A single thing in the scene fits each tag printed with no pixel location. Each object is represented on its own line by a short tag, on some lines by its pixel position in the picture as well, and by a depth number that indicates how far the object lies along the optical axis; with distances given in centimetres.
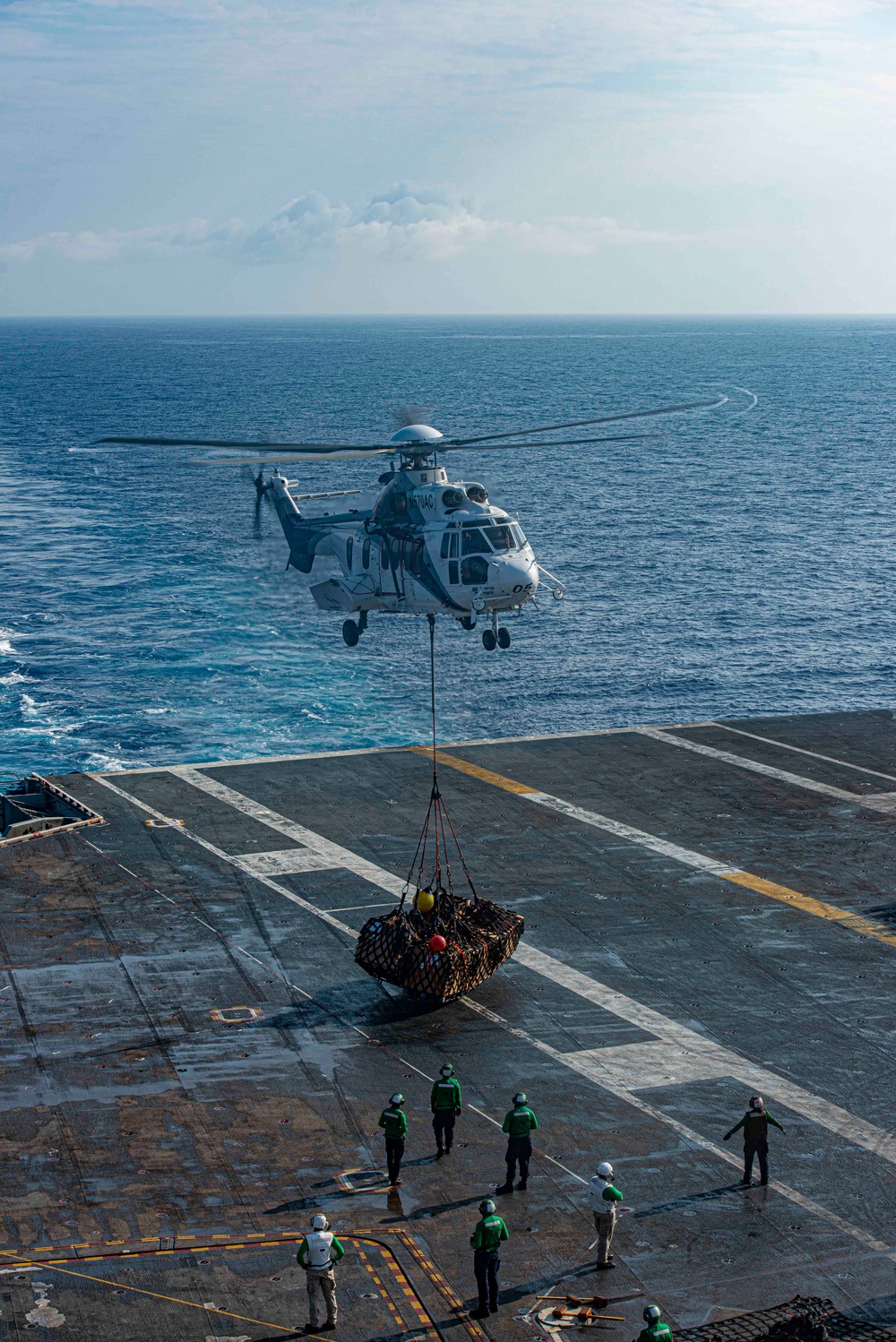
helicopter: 3944
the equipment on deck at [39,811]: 3981
